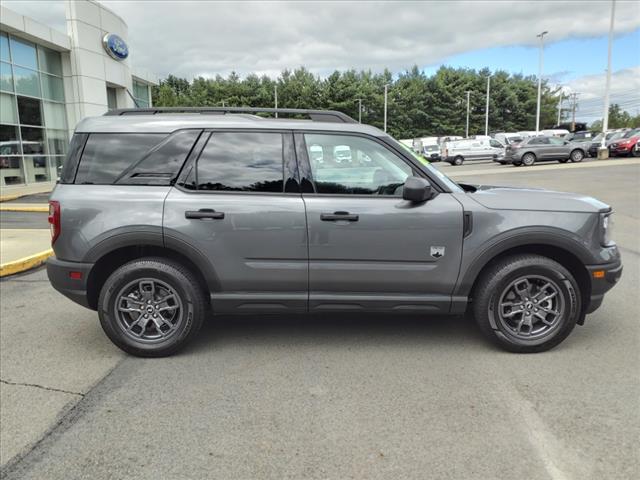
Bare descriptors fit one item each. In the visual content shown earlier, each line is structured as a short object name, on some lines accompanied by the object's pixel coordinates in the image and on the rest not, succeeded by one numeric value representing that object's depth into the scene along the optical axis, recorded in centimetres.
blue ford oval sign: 2475
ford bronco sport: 381
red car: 2839
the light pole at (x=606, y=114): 2837
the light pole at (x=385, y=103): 6621
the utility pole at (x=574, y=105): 10946
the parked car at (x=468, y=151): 3619
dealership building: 1970
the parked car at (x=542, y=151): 2742
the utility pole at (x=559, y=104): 9219
